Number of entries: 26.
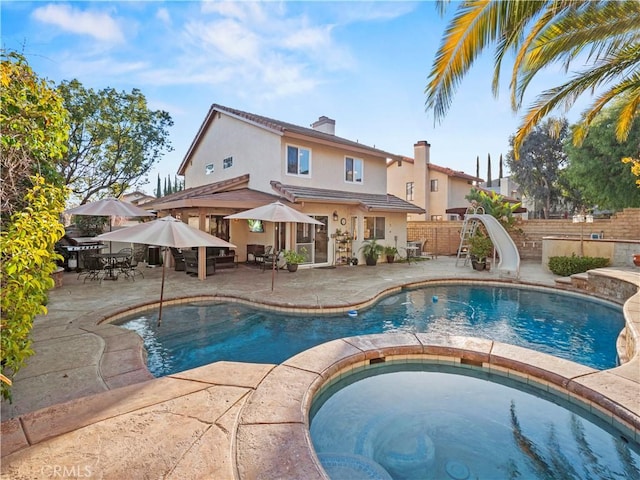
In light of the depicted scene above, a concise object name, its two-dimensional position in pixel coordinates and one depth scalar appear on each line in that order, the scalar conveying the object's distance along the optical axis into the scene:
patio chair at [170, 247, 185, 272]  13.59
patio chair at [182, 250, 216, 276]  12.55
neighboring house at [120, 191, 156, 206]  38.33
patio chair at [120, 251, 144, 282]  11.85
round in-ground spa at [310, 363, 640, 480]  3.46
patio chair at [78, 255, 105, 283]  11.88
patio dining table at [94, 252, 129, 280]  11.65
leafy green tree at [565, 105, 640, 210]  17.80
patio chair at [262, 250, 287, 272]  14.19
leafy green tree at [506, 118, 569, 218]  28.61
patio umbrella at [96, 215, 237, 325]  7.00
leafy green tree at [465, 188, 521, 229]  19.27
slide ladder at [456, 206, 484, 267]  16.62
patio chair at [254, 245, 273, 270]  14.59
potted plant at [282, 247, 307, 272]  13.75
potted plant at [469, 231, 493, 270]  15.04
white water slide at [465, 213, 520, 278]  14.22
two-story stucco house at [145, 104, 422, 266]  14.40
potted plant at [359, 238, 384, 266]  16.75
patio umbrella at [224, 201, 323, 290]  10.47
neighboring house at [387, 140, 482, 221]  27.80
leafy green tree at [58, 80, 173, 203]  18.06
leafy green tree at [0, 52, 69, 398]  2.82
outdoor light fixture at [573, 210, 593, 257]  17.46
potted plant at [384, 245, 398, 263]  17.62
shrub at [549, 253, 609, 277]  13.16
